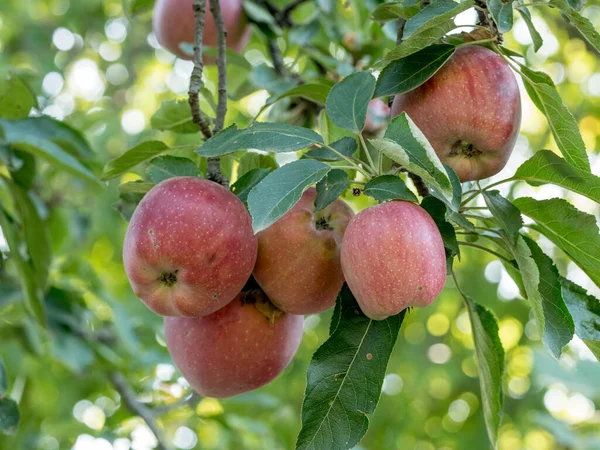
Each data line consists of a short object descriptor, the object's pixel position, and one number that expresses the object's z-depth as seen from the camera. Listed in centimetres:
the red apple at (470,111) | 112
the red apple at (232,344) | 116
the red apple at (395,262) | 107
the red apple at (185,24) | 142
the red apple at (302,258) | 113
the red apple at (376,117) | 139
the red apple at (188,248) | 111
